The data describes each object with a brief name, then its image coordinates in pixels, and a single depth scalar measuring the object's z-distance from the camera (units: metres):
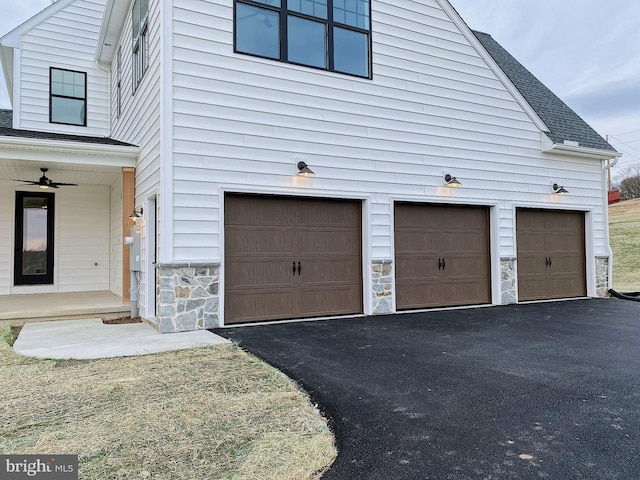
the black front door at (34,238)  9.05
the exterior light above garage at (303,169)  6.40
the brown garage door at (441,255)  7.54
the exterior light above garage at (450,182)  7.77
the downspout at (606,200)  9.78
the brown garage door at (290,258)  6.16
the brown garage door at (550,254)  8.80
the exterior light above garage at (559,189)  9.05
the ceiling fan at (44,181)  7.51
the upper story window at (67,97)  9.79
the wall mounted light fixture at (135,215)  6.71
